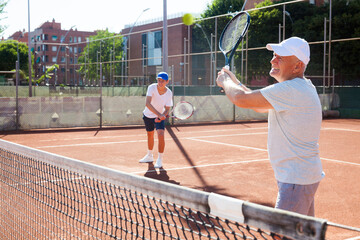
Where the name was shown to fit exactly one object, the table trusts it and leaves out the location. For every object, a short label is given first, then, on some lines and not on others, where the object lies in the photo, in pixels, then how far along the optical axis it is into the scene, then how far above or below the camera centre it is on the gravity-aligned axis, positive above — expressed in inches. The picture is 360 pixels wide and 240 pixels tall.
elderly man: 104.7 -7.6
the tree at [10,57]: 2630.4 +205.5
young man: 331.3 -11.9
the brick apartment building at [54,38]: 4141.2 +516.0
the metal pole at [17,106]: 608.0 -21.3
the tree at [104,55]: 1923.0 +185.4
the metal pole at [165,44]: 662.5 +72.8
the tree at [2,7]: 971.3 +185.2
